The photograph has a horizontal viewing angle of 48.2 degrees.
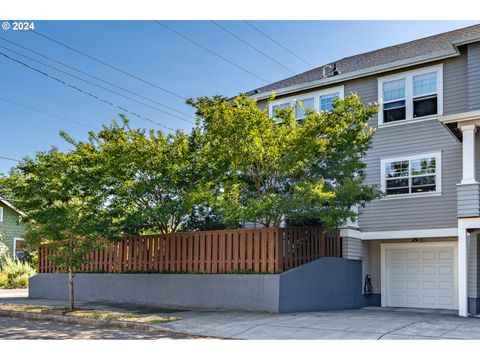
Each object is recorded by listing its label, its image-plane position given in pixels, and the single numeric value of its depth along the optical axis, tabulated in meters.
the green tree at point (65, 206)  13.68
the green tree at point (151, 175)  15.41
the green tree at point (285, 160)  13.55
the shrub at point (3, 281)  25.30
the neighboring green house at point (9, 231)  30.60
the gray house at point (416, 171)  15.69
